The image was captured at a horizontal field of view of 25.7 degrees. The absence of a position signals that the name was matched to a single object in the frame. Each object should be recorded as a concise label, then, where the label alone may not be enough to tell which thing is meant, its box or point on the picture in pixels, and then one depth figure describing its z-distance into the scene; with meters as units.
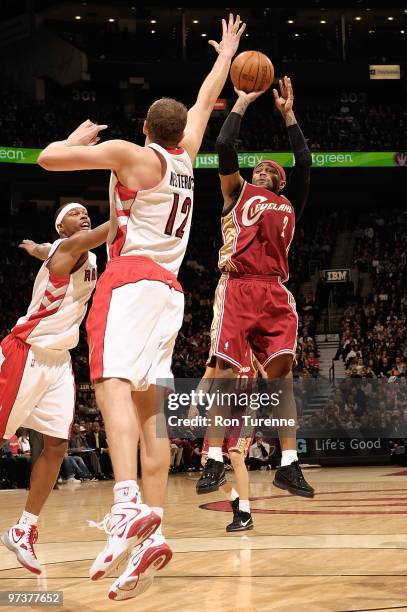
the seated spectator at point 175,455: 18.23
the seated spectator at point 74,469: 16.78
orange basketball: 6.59
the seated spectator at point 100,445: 17.58
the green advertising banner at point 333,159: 28.52
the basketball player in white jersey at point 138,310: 4.04
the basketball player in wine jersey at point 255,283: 6.77
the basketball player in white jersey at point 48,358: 5.98
